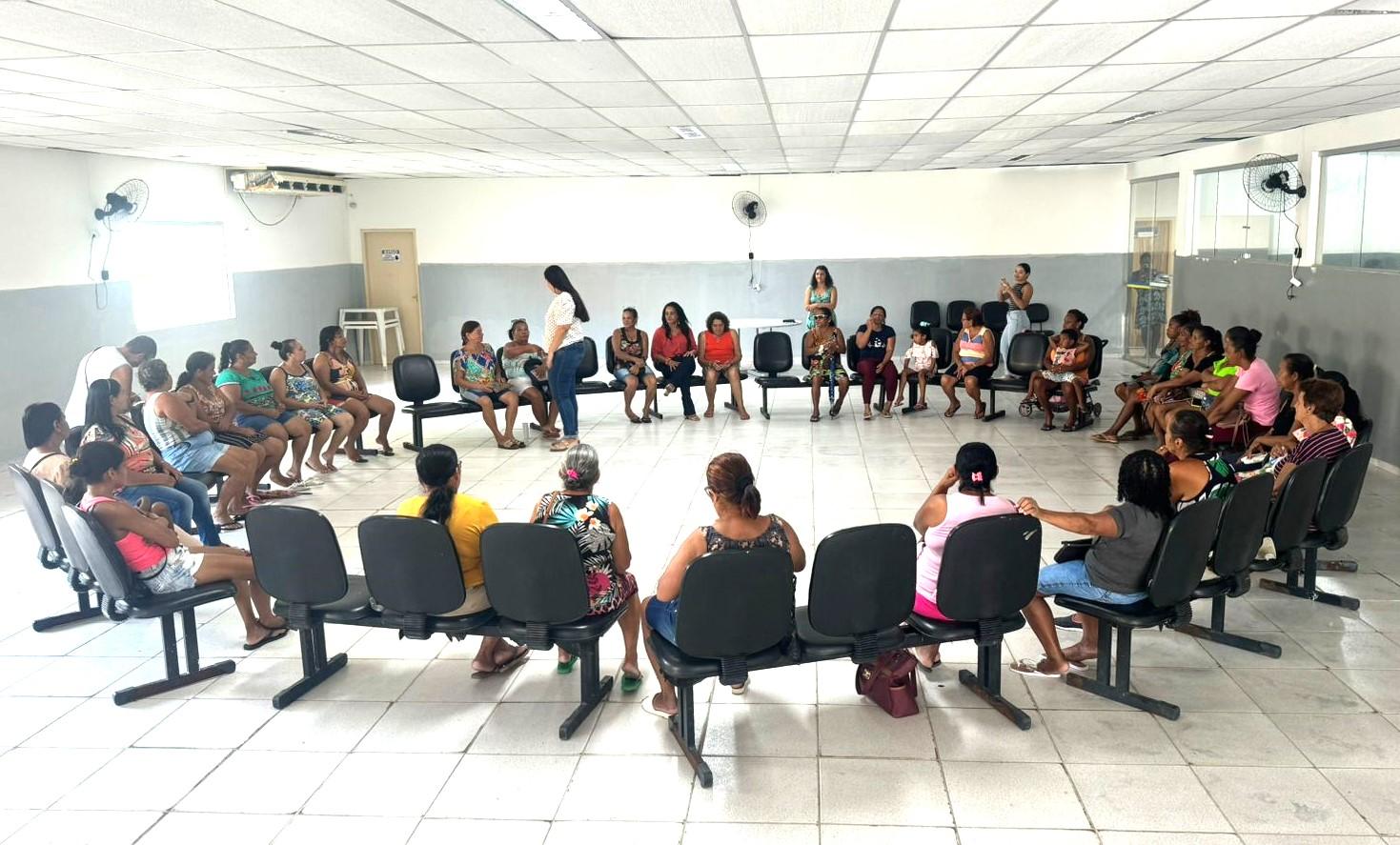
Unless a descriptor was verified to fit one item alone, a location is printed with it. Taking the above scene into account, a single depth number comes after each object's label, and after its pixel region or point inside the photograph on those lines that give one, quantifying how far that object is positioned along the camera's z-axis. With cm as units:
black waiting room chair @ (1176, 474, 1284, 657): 376
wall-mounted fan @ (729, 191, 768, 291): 1334
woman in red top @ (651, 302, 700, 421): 998
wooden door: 1422
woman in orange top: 997
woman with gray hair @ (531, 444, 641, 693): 363
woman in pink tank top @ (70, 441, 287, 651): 383
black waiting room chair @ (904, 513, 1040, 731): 340
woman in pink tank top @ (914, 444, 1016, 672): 361
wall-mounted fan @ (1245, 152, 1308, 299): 796
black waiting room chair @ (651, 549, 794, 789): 313
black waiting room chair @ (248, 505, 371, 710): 372
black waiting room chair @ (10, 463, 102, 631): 430
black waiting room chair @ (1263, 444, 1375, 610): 441
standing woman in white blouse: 834
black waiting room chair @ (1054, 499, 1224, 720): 351
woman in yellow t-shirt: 375
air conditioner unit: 1130
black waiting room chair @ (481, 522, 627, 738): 341
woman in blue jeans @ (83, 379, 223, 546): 521
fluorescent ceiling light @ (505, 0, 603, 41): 355
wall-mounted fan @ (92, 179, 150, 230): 910
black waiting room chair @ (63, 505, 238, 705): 375
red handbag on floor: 363
